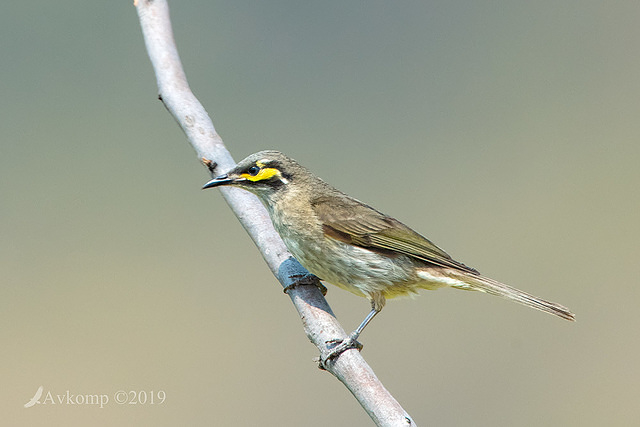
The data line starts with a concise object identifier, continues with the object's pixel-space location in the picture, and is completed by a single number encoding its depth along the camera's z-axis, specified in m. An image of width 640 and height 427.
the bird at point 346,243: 7.11
